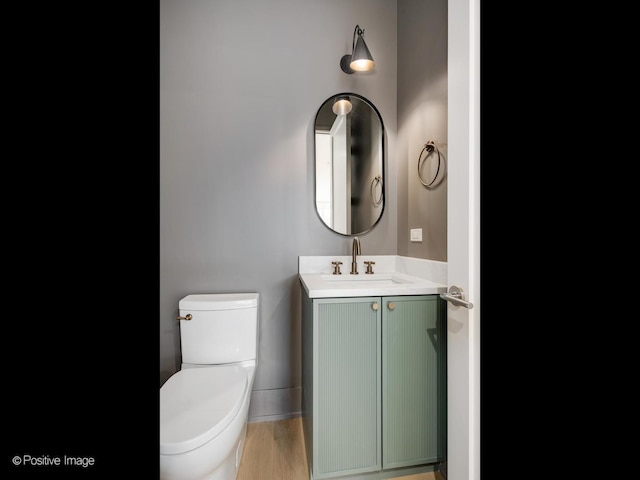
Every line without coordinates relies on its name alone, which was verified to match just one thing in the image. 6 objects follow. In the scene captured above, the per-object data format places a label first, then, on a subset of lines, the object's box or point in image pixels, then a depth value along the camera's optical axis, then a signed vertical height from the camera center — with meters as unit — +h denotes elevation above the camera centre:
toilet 0.94 -0.58
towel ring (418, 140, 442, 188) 1.44 +0.37
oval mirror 1.79 +0.40
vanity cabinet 1.22 -0.58
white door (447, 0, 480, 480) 0.95 +0.03
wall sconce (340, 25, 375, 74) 1.66 +0.90
